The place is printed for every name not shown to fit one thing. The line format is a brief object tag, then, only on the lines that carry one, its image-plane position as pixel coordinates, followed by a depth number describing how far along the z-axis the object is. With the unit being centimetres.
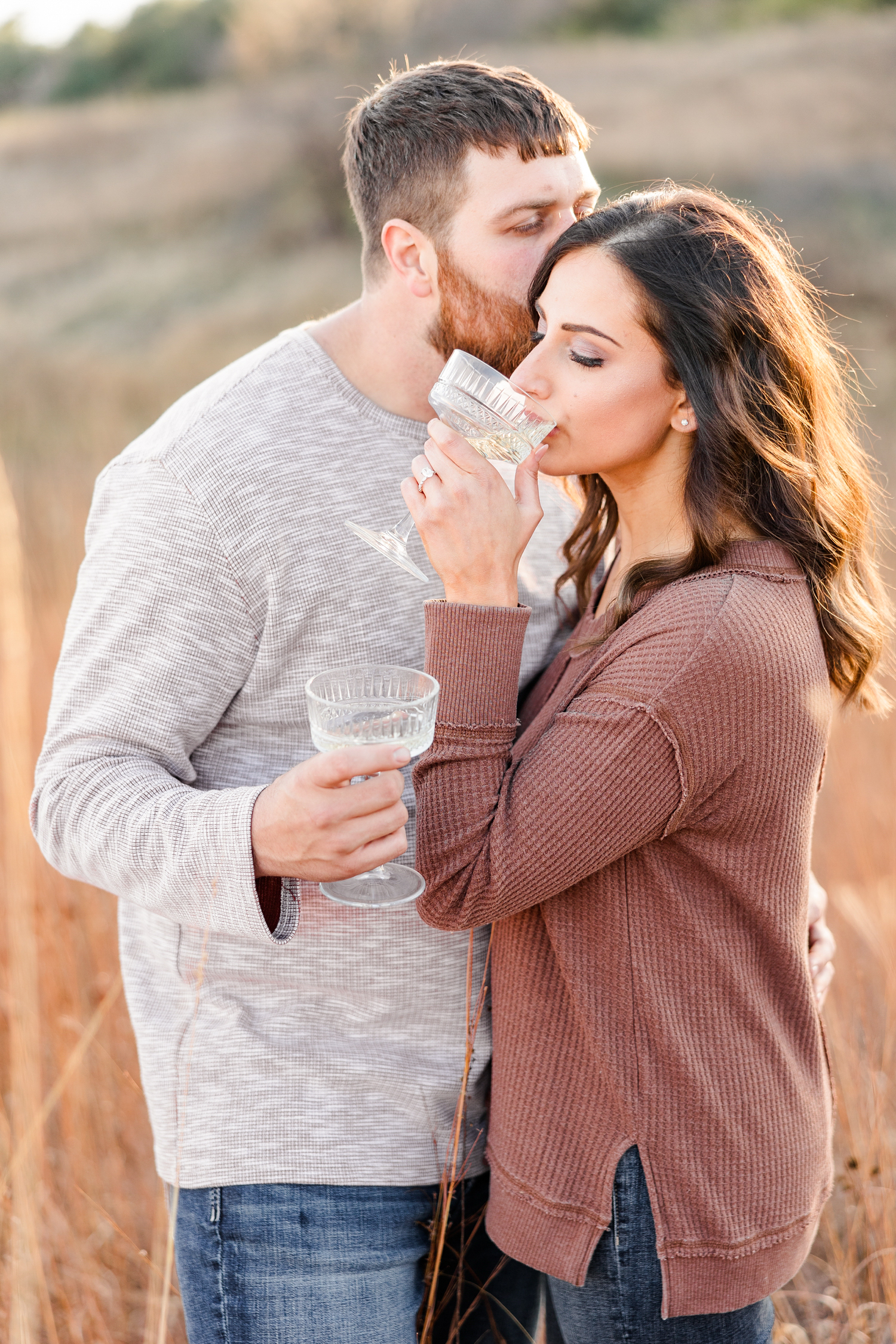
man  167
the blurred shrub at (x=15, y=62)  2502
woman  148
